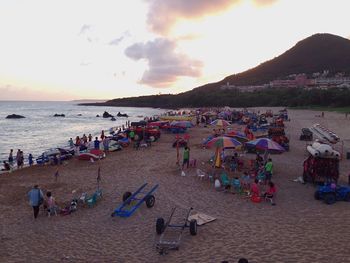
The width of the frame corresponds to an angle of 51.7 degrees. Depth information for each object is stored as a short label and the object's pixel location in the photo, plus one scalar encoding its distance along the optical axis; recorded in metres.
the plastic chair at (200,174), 15.78
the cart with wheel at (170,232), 8.88
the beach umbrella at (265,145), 15.56
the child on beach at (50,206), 11.71
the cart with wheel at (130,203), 11.41
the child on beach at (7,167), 21.03
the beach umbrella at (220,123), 25.61
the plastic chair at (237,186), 13.94
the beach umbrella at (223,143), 16.03
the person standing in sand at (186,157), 17.83
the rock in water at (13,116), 86.94
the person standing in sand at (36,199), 11.42
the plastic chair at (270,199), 12.50
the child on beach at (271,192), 12.63
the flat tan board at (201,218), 10.57
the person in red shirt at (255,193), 12.69
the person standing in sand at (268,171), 15.00
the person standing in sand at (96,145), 24.78
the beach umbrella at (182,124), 32.06
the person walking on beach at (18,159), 21.73
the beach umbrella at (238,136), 20.66
